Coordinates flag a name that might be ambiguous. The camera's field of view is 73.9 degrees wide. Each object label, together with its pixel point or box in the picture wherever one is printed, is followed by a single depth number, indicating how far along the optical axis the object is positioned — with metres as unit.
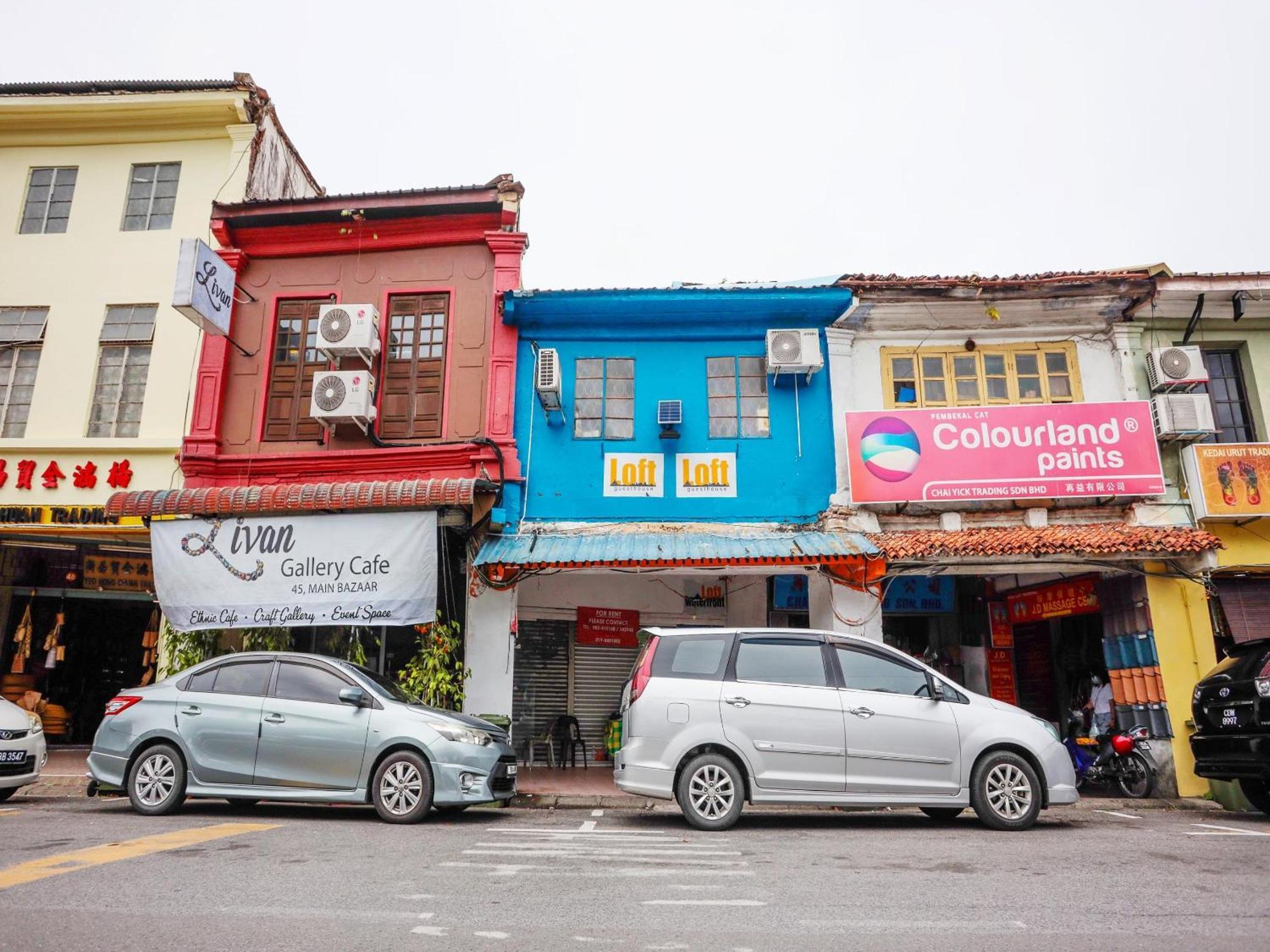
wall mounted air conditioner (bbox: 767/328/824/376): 12.57
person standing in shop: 12.57
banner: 11.48
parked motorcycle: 10.87
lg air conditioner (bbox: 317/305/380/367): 12.68
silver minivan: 7.83
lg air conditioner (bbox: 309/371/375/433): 12.39
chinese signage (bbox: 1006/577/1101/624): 12.90
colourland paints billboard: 11.98
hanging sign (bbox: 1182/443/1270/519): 11.83
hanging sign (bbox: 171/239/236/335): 12.07
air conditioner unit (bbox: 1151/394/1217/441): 12.06
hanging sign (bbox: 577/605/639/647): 14.57
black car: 8.41
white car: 9.44
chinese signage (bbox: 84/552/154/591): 14.41
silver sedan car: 8.23
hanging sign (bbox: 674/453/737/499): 12.62
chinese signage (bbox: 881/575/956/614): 14.38
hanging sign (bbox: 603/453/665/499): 12.63
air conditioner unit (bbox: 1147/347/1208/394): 12.33
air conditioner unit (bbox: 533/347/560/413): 12.29
